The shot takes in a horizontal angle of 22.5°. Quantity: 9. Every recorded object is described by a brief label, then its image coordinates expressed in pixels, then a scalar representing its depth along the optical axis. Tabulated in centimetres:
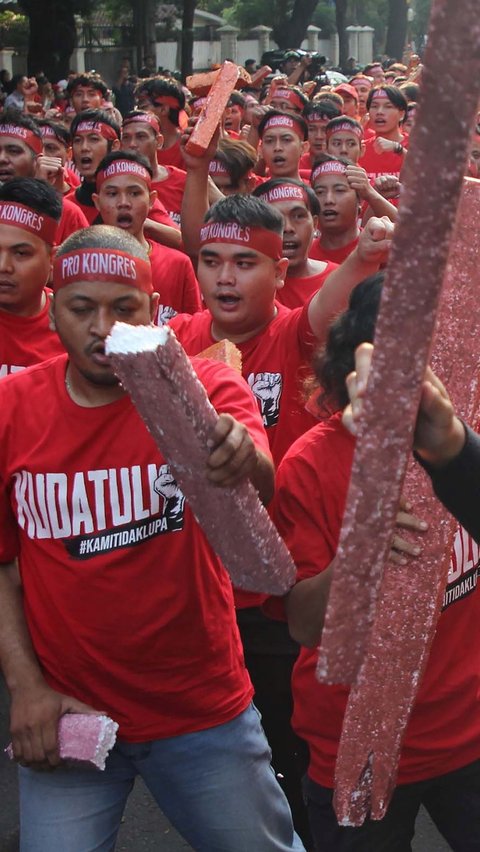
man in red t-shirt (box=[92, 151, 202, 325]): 617
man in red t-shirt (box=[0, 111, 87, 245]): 798
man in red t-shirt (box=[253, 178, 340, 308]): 571
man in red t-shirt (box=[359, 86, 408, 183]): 1179
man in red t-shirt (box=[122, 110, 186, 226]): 880
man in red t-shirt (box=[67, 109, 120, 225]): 945
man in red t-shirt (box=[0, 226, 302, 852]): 300
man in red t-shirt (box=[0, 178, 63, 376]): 481
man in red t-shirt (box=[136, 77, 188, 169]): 1075
